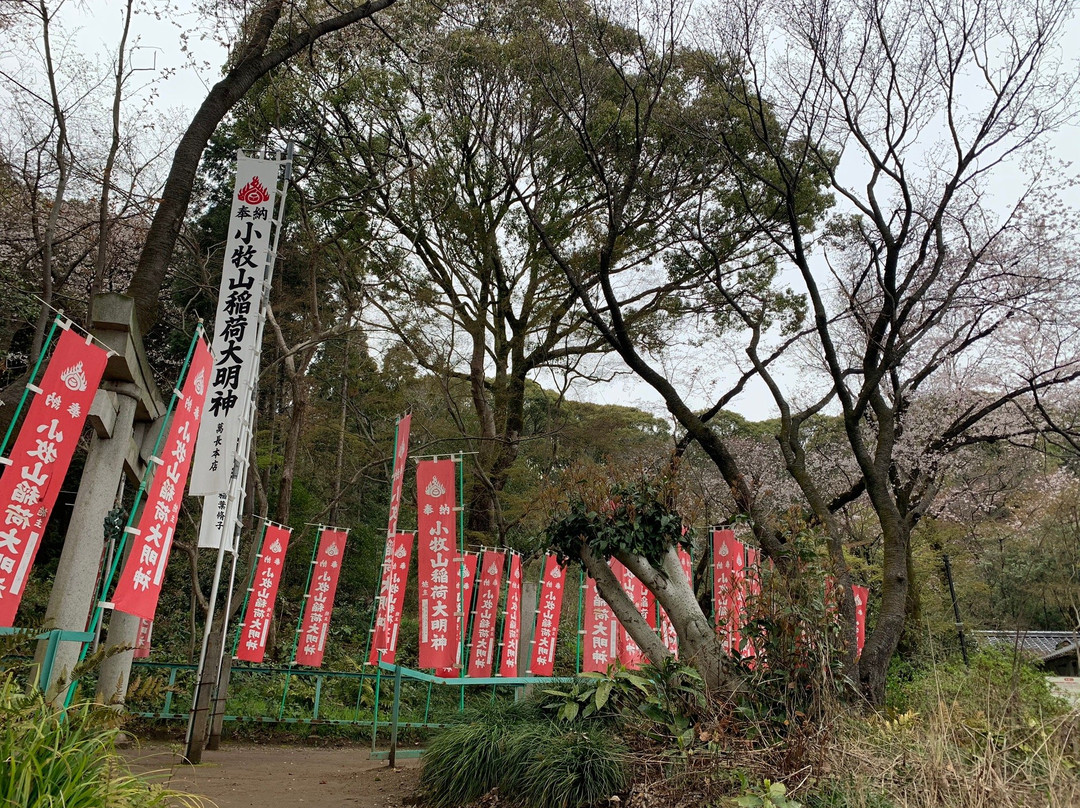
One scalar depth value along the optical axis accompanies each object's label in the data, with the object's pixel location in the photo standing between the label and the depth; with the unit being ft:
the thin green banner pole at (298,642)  36.21
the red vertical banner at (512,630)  38.22
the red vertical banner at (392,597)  29.30
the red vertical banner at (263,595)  33.91
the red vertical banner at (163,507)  16.17
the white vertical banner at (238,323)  22.44
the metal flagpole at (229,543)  23.97
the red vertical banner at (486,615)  36.50
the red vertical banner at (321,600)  35.88
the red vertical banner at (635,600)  36.81
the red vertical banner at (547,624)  38.11
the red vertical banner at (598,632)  36.47
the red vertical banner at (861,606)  36.72
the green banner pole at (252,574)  33.90
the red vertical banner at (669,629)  36.89
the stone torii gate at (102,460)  17.33
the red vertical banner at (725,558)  34.76
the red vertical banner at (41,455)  15.55
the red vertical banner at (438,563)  26.53
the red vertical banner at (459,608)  25.88
